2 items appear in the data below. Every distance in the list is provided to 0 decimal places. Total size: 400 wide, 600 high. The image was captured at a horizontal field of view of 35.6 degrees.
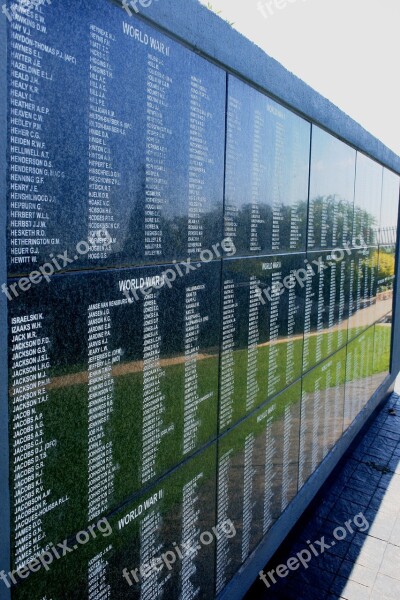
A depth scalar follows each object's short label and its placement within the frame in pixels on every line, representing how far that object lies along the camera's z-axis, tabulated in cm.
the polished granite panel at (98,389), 180
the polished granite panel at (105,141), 172
